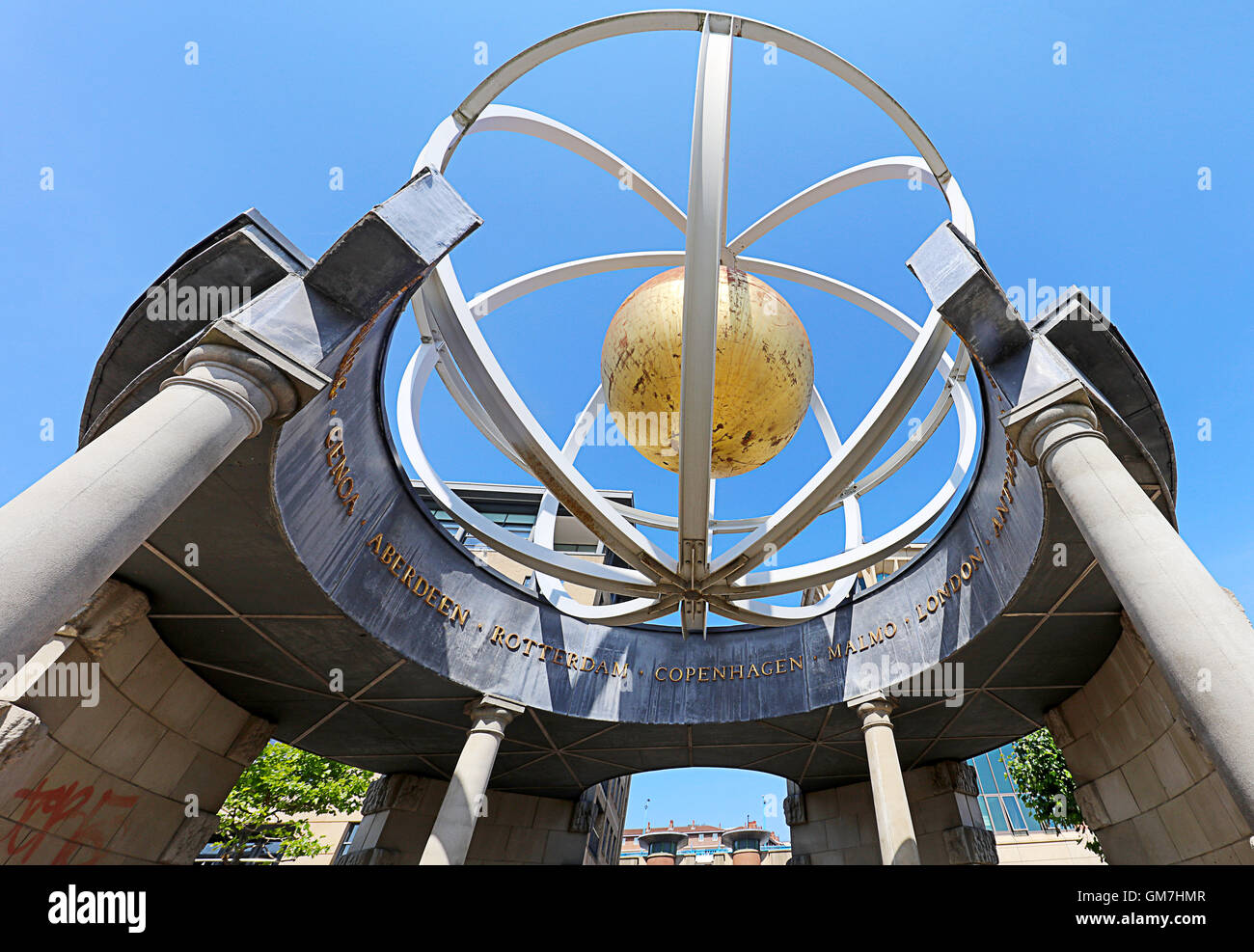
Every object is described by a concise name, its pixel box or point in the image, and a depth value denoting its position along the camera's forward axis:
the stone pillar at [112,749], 9.02
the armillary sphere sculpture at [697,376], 8.18
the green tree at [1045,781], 15.60
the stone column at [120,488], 4.00
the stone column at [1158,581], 4.29
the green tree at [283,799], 17.42
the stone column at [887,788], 10.73
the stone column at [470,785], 10.99
